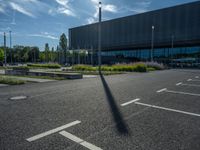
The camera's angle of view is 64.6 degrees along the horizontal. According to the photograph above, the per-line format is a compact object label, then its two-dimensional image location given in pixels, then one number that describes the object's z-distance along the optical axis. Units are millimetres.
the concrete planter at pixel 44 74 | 14134
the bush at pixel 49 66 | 36781
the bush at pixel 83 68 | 25819
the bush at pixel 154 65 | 31156
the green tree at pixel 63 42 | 64625
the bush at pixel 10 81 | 10977
